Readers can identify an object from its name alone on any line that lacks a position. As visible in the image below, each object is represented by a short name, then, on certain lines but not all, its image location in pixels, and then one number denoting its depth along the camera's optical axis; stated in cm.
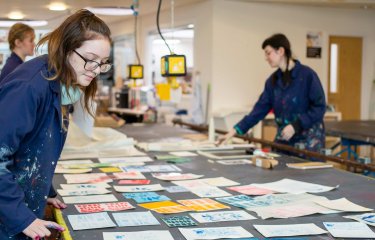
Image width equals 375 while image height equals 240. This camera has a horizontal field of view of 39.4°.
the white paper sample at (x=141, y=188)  240
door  834
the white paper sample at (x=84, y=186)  246
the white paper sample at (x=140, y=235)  167
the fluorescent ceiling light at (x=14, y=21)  702
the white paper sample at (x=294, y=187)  242
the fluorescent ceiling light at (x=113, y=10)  531
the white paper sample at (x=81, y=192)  233
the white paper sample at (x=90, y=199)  219
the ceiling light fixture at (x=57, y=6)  749
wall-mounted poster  793
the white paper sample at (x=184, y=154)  352
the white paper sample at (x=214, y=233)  170
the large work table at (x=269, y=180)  179
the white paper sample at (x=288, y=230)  174
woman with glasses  154
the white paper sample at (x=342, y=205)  207
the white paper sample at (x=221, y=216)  190
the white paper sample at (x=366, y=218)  190
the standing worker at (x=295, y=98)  368
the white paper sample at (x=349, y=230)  174
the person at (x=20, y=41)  429
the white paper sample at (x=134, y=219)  184
